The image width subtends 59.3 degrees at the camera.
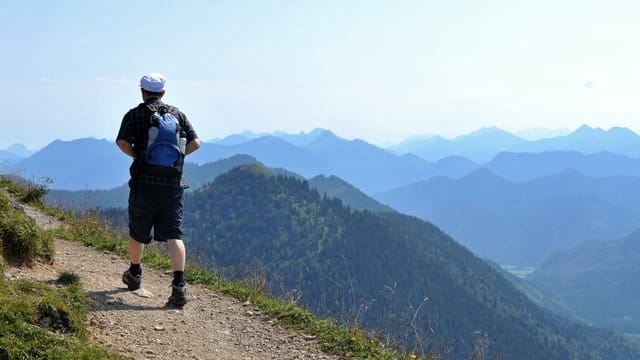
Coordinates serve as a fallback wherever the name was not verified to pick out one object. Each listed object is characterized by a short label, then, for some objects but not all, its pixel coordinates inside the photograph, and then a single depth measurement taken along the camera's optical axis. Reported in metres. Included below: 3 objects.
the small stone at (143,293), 7.98
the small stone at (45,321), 5.63
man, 7.12
